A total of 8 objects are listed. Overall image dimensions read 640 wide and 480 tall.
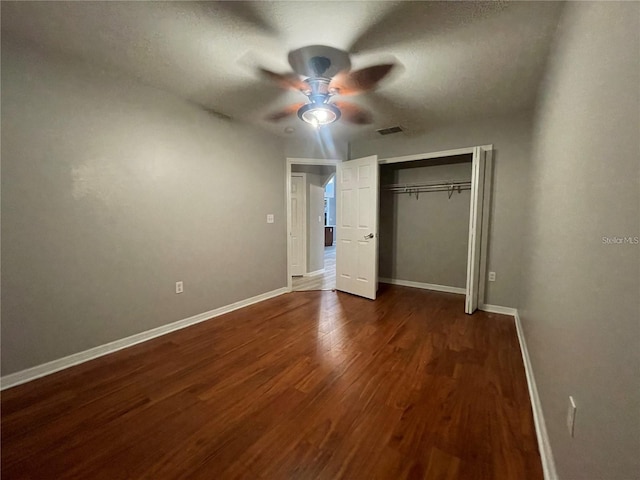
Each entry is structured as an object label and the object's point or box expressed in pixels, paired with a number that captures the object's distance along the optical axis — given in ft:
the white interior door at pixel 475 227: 10.28
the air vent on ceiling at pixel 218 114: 9.86
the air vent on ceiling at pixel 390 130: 11.97
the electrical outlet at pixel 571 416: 3.31
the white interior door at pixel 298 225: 16.98
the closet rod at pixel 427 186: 13.33
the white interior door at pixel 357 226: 12.32
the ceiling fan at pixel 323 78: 6.52
